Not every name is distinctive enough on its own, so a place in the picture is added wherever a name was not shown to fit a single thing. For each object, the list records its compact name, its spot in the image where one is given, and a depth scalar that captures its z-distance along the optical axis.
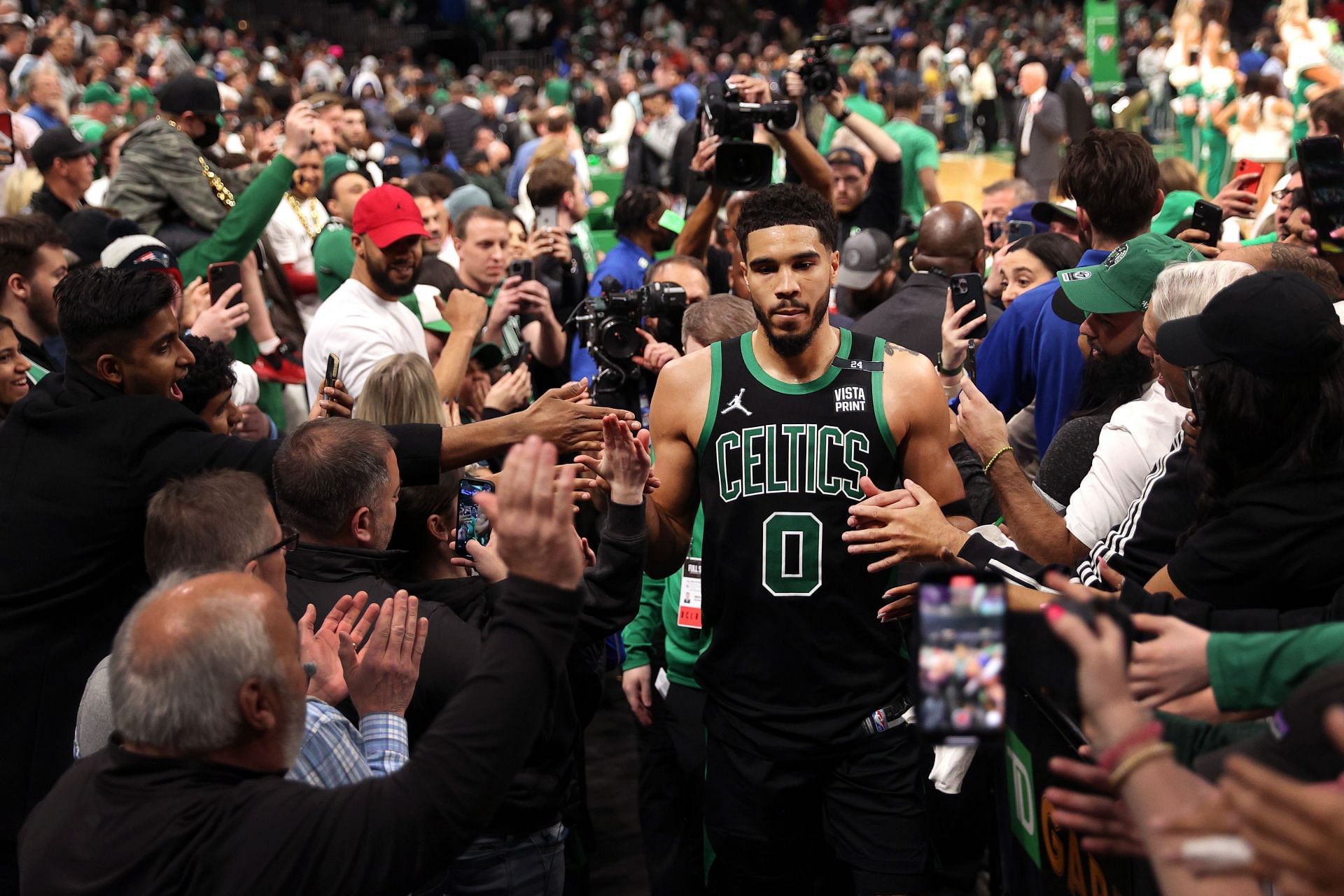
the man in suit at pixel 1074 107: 12.36
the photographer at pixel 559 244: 6.03
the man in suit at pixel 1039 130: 11.34
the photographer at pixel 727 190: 5.32
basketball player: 3.04
